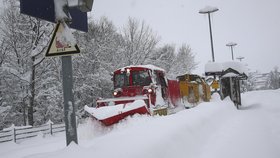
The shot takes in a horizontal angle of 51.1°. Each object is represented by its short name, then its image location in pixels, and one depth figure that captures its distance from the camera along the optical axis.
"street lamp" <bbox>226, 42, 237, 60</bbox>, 39.17
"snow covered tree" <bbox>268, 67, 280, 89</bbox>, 97.64
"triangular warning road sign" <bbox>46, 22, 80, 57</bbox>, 4.81
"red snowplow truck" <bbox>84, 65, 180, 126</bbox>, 11.47
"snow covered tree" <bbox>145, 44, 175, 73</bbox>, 35.37
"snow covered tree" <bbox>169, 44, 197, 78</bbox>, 45.25
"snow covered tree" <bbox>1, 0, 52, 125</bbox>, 20.98
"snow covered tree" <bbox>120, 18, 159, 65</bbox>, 32.81
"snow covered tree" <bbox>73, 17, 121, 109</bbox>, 26.73
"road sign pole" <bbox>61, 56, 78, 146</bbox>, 4.83
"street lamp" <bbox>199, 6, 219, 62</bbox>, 26.27
